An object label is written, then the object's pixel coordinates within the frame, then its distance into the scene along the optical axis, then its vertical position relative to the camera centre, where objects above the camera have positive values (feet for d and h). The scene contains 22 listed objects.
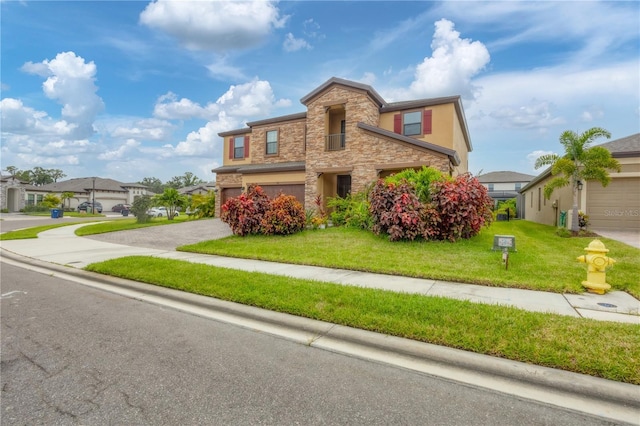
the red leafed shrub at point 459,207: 32.89 +0.31
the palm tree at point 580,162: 42.24 +6.94
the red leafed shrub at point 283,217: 41.42 -1.41
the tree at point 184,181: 282.60 +20.83
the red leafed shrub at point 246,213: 41.91 -0.98
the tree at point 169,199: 79.56 +1.15
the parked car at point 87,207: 150.92 -2.69
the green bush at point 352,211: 42.98 -0.51
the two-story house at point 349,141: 51.93 +12.02
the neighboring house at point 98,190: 177.76 +6.18
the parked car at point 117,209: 165.81 -3.58
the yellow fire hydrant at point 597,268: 17.72 -2.96
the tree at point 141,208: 68.80 -1.17
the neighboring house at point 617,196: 47.93 +2.78
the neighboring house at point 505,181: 180.65 +16.81
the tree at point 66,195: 156.18 +2.73
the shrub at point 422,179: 36.24 +3.54
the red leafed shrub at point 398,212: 33.37 -0.30
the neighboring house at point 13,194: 144.87 +2.57
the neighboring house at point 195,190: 188.20 +8.27
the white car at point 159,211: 138.06 -3.71
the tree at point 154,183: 310.82 +20.38
